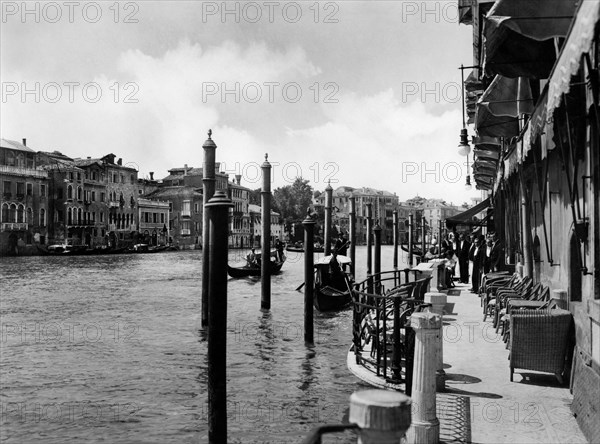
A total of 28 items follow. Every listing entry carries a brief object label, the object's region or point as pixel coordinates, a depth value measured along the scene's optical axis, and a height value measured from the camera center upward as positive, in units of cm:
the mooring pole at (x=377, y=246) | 2000 -9
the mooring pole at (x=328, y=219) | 2139 +89
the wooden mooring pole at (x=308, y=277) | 1108 -61
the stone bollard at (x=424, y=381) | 464 -106
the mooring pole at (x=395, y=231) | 2797 +56
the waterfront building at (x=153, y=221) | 7456 +282
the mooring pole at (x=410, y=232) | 2707 +52
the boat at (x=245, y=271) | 3081 -140
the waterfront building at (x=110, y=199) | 6688 +507
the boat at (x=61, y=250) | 5881 -61
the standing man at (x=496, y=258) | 1541 -38
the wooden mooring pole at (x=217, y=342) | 574 -92
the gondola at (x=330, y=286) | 1698 -122
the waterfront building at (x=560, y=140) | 438 +100
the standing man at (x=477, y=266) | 1510 -58
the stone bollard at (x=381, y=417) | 247 -71
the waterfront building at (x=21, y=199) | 5684 +425
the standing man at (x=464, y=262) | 1903 -59
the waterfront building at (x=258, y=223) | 9412 +336
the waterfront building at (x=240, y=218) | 8869 +372
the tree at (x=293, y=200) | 11038 +787
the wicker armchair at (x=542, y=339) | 593 -94
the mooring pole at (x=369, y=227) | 2530 +68
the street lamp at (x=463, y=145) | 1370 +223
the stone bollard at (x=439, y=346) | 595 -99
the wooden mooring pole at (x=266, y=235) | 1789 +26
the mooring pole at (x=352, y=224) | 2403 +82
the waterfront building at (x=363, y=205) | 12875 +844
